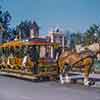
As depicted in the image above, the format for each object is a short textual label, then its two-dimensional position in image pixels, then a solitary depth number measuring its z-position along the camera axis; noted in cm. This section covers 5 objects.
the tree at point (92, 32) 6178
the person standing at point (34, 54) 2111
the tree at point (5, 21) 5319
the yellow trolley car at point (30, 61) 2084
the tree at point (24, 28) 5841
